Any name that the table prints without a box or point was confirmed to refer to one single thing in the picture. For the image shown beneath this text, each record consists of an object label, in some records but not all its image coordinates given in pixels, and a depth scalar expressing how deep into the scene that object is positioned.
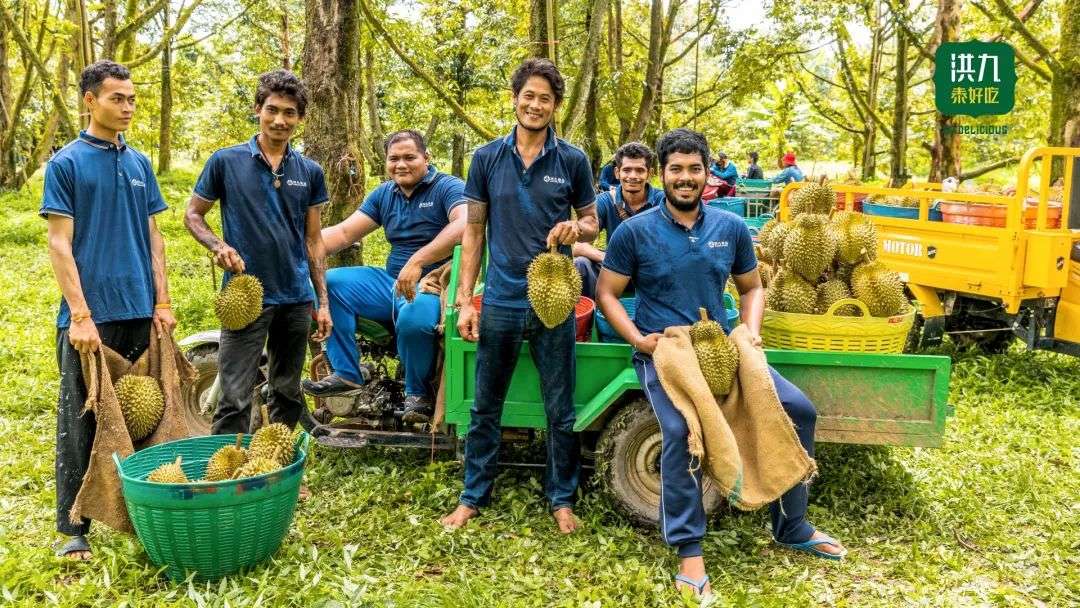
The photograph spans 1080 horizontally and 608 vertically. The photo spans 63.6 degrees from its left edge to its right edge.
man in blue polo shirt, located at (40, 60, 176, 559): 3.54
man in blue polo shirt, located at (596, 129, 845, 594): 3.85
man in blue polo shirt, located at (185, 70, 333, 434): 4.10
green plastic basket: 3.33
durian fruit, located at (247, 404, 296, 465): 3.67
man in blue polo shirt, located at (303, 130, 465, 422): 4.63
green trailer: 4.16
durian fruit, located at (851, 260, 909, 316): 4.61
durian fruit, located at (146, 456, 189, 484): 3.46
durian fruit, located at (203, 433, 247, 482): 3.60
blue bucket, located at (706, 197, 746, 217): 11.70
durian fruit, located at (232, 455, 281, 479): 3.54
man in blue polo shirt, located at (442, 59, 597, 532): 3.89
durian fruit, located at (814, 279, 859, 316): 4.61
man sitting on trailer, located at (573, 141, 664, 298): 5.04
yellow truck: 6.48
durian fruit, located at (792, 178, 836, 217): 5.14
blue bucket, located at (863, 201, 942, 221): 7.46
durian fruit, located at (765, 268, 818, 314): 4.61
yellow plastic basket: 4.40
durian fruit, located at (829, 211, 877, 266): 4.79
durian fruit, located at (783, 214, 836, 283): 4.70
